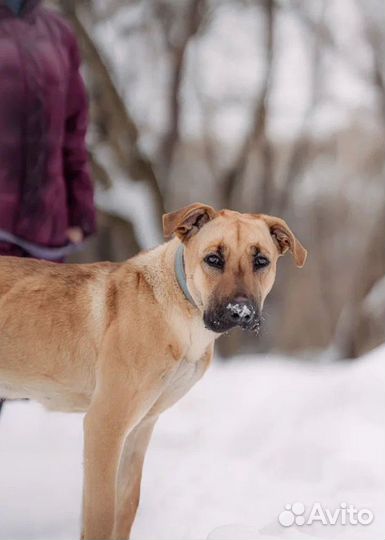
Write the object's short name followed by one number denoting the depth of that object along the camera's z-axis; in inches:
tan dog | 120.0
